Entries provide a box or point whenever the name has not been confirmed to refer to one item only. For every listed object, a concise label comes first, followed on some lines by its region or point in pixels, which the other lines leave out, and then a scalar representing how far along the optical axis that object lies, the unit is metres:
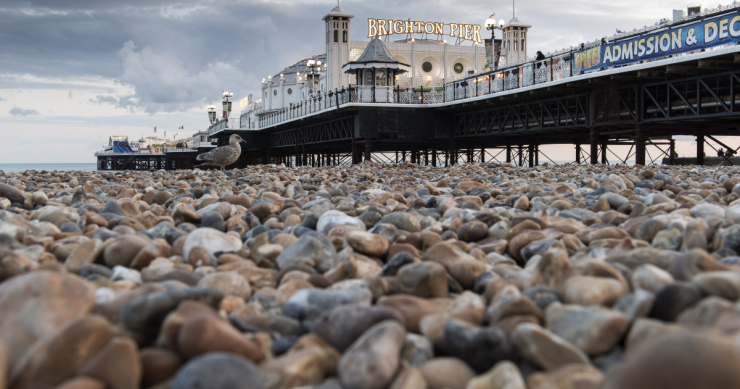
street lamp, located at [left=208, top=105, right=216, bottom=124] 78.94
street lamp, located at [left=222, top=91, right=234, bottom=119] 69.79
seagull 13.55
